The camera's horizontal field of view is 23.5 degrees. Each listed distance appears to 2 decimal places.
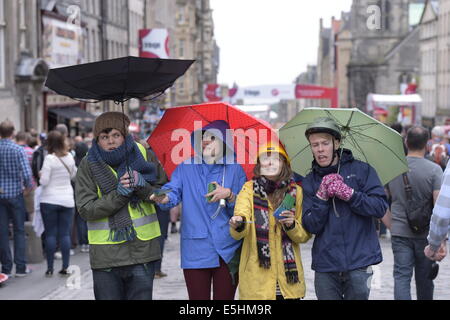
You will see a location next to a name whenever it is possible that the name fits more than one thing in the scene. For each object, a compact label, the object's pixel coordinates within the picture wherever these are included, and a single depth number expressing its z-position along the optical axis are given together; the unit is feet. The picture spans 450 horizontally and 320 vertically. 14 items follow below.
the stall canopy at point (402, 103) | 153.89
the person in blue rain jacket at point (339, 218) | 22.68
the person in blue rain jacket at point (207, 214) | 23.40
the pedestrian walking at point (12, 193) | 41.42
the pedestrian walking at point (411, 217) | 29.73
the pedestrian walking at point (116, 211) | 23.17
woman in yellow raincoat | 22.79
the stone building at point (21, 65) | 94.73
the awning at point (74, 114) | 122.62
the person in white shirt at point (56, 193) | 41.50
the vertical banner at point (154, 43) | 194.18
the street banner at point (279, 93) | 247.70
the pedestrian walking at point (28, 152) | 50.78
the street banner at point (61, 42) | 112.45
